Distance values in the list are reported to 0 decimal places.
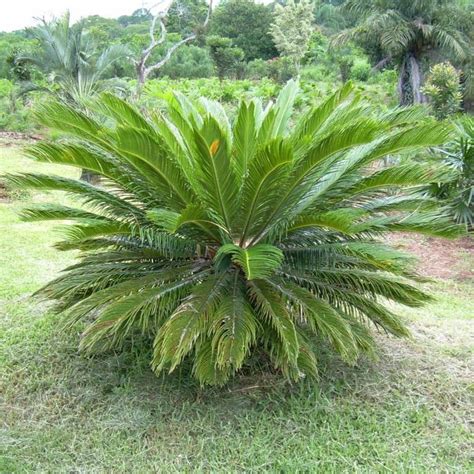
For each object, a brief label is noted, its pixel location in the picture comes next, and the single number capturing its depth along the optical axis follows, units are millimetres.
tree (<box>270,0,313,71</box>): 26023
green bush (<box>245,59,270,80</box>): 28109
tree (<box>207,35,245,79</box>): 25594
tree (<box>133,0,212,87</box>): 16312
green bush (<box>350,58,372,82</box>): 25578
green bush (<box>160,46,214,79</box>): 31047
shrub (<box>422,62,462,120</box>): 10117
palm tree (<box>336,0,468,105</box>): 16969
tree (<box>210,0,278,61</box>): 35344
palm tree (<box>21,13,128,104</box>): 10844
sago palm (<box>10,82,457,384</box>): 2699
